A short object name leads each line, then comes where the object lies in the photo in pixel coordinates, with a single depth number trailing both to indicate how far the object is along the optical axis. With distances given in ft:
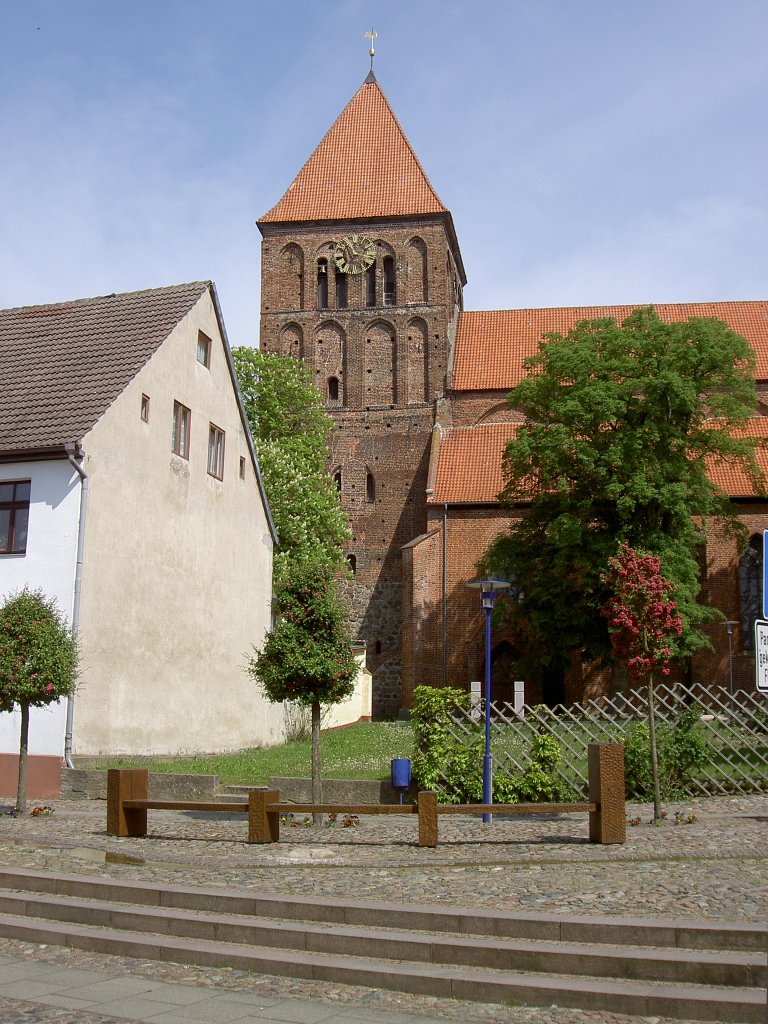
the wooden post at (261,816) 37.93
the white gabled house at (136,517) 56.90
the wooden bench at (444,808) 36.40
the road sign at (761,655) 28.68
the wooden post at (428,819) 36.45
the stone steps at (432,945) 20.36
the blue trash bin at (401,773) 48.16
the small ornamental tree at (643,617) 44.09
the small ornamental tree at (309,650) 44.78
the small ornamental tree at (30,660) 46.75
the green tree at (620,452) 97.09
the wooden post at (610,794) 36.70
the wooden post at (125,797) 39.60
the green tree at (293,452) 120.88
